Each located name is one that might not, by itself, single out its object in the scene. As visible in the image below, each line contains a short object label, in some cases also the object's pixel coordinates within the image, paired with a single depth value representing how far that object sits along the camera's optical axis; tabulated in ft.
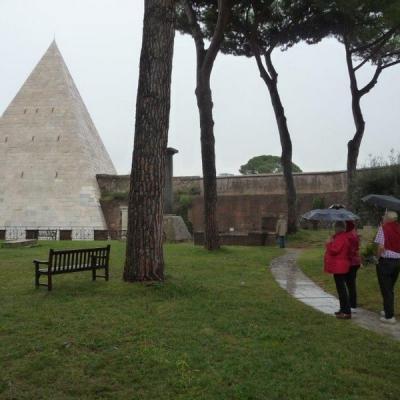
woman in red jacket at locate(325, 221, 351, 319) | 16.83
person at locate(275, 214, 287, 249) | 45.39
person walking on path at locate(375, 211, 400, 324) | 16.62
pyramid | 80.33
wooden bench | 19.57
